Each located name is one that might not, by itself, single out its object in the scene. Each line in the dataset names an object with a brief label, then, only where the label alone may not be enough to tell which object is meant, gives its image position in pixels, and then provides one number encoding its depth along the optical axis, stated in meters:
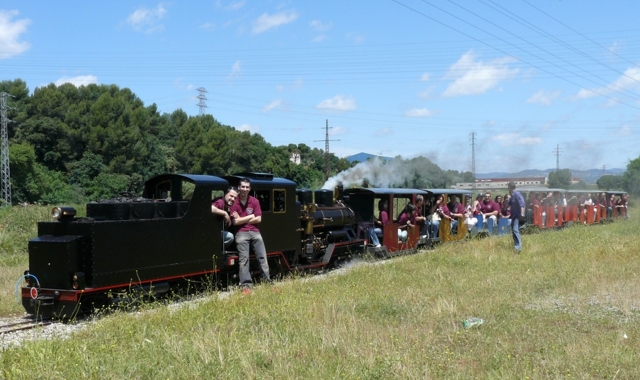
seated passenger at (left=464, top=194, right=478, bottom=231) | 22.15
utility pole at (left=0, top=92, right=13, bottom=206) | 45.06
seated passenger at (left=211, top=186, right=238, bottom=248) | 10.85
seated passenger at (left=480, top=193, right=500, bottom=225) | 22.52
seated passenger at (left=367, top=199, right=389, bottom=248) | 17.20
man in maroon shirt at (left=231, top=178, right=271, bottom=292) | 10.27
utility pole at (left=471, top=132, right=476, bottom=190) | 67.94
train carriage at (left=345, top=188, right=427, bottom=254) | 17.27
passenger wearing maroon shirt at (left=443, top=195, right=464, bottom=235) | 21.16
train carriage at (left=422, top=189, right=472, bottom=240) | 19.86
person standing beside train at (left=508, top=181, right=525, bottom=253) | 15.10
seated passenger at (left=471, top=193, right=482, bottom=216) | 22.86
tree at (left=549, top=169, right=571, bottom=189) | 69.66
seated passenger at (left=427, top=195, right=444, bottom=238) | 19.97
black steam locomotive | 8.83
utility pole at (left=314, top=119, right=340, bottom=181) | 47.84
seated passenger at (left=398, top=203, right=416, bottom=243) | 18.02
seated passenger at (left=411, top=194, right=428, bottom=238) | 18.56
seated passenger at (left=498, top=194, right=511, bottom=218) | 23.06
